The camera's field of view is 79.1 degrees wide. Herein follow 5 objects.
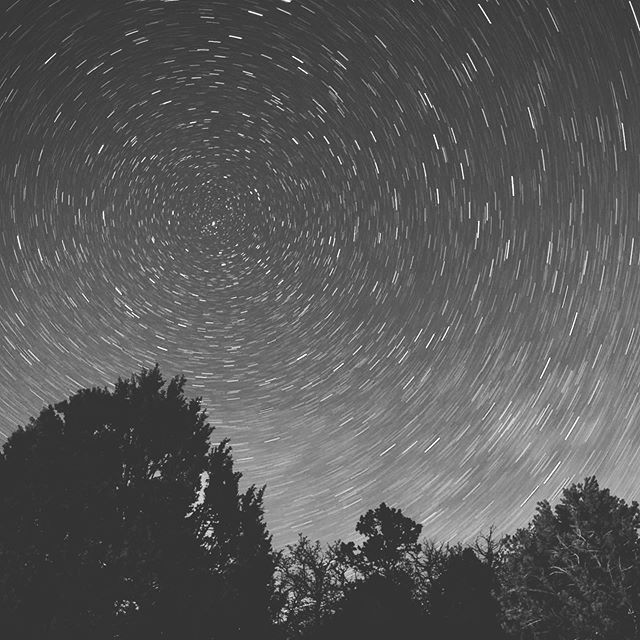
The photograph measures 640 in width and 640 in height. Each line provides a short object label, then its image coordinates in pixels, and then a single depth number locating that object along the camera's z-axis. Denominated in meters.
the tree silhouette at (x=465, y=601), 18.89
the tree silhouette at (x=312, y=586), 19.52
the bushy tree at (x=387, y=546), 21.27
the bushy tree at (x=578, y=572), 14.88
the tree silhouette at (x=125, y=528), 6.86
